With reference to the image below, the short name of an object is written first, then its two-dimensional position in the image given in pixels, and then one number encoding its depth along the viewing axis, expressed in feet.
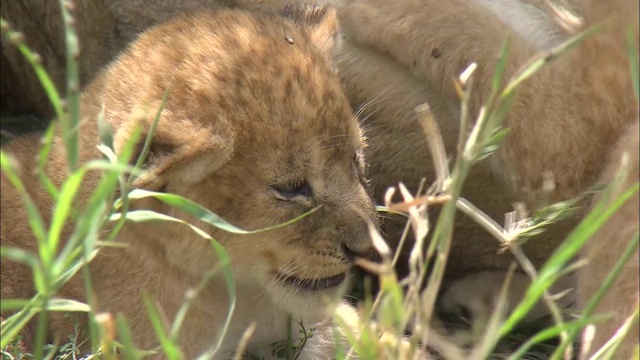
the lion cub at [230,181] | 12.73
